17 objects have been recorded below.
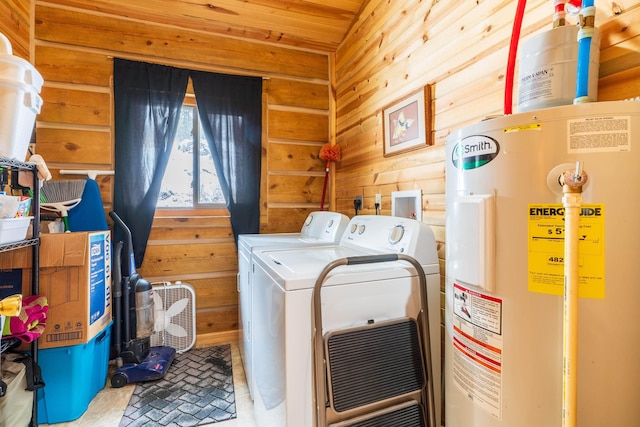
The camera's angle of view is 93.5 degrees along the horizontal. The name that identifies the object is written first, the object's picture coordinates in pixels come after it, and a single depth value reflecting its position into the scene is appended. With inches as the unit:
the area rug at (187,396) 66.3
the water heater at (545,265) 26.7
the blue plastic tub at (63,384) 65.6
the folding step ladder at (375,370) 39.5
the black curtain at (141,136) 91.8
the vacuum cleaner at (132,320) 81.7
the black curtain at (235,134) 100.1
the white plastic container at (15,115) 51.6
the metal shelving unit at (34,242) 60.2
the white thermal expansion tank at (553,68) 32.6
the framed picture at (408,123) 64.6
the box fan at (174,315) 92.9
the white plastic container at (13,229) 50.9
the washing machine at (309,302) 39.4
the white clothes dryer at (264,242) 68.6
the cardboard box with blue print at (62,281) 65.0
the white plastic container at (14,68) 51.1
